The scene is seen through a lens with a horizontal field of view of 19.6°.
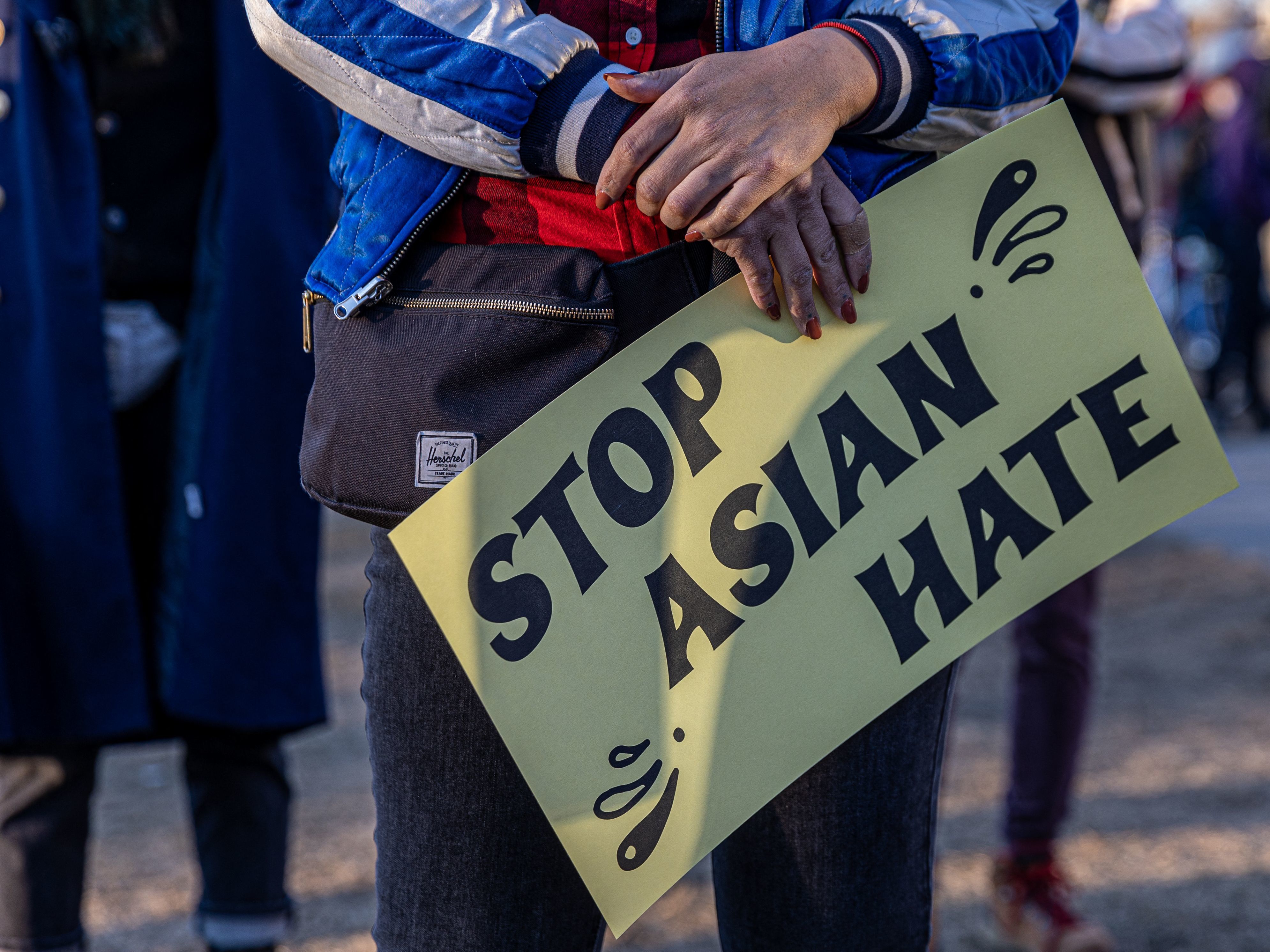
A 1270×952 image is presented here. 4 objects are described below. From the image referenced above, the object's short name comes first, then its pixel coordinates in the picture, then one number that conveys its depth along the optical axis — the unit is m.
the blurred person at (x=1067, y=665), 3.28
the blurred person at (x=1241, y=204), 10.57
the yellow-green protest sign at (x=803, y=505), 2.17
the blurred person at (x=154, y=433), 2.79
